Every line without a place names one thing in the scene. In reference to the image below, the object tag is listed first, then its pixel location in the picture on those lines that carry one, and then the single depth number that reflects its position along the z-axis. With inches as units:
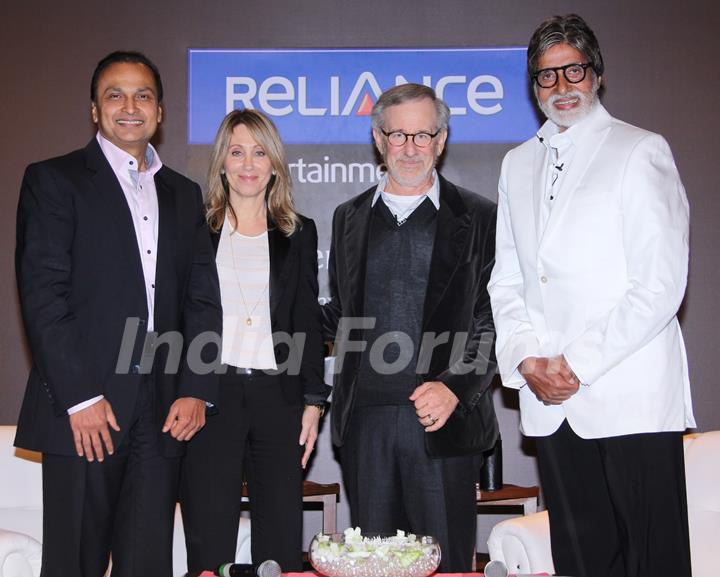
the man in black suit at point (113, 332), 105.3
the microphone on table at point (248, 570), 84.3
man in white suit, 101.0
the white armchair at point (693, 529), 138.3
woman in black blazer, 120.6
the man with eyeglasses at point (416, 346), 119.3
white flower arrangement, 85.6
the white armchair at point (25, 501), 146.4
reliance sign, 186.1
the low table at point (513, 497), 170.6
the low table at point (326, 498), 174.9
